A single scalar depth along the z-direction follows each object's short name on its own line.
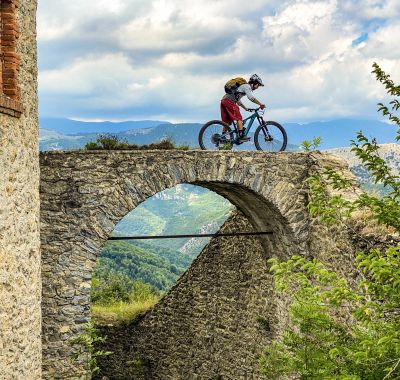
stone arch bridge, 9.98
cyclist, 11.66
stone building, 6.79
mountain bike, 11.50
